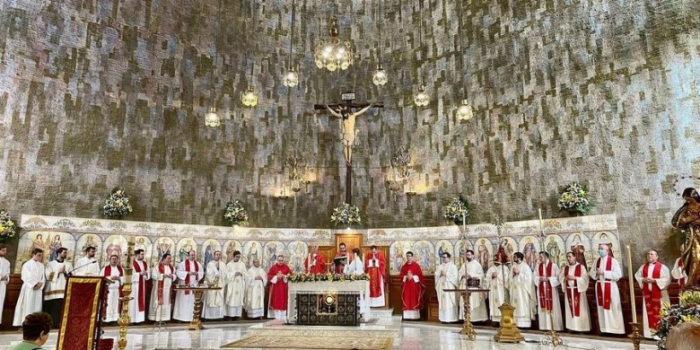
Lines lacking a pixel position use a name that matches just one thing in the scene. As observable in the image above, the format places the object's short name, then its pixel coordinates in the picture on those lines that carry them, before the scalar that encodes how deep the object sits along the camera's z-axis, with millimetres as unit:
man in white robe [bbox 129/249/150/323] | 14531
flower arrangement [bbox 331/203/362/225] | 17625
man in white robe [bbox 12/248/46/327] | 12867
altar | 12219
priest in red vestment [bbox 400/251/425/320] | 15969
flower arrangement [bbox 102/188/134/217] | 14859
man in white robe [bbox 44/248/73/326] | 13406
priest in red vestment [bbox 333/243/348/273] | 13742
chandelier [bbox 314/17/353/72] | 10852
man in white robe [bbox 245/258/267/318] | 16266
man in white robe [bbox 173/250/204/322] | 15383
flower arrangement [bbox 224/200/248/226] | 16938
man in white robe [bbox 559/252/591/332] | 12859
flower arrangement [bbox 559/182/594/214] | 13711
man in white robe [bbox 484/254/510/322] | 14534
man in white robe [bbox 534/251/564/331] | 13344
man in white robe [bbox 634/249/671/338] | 11633
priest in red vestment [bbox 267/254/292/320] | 16281
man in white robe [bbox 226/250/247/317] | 15922
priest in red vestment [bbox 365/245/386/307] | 16391
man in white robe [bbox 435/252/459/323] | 15242
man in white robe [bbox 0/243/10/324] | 12836
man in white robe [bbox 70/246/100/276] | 13656
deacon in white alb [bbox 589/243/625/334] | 12367
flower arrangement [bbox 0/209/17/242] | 13117
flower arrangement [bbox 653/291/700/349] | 4699
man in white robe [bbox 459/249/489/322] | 14984
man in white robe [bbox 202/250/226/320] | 15609
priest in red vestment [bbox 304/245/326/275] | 15844
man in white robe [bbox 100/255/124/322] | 13969
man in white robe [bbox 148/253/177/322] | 14930
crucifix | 16984
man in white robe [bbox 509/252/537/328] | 13945
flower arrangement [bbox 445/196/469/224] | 16109
